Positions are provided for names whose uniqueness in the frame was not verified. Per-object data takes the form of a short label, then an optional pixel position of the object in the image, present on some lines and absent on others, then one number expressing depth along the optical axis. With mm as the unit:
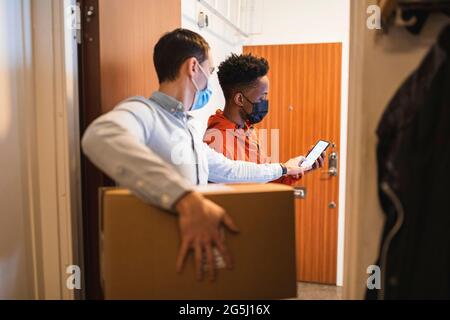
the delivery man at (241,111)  1674
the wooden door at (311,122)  2656
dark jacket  700
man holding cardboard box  778
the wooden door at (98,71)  1162
